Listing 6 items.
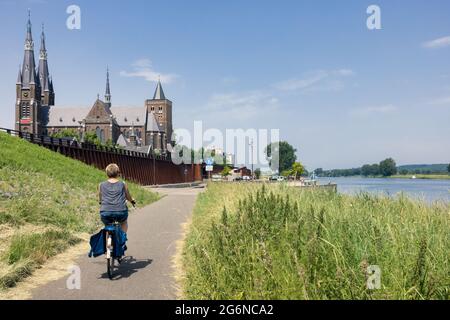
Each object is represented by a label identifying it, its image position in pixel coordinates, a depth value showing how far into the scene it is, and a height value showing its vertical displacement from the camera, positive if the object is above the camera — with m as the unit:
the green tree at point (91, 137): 95.58 +8.11
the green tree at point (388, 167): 96.50 +0.28
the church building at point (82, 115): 105.75 +16.76
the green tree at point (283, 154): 144.62 +5.48
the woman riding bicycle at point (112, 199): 6.78 -0.45
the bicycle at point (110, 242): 6.37 -1.12
